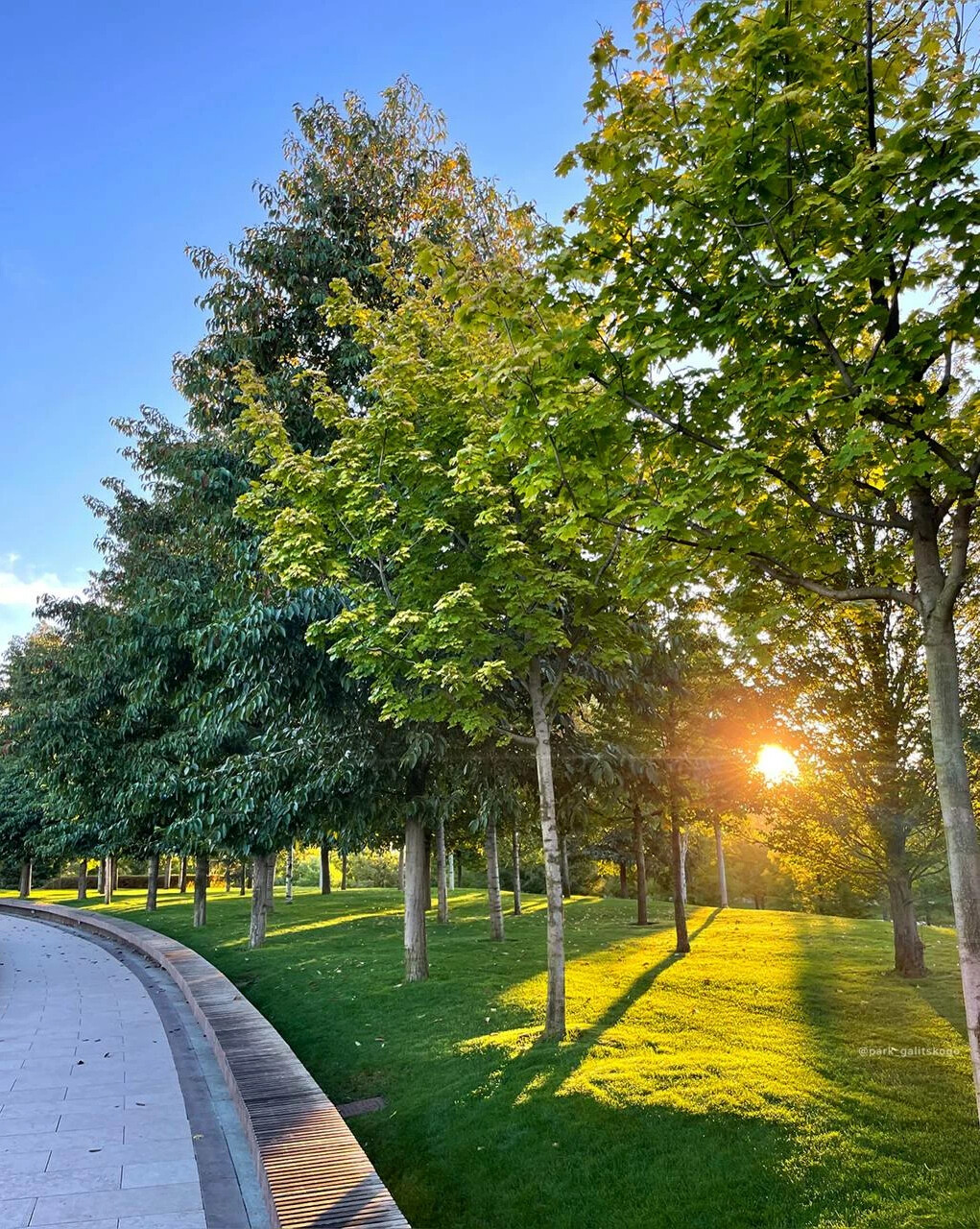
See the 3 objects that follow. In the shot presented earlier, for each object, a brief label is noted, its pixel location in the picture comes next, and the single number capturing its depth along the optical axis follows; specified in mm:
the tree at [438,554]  8484
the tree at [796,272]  4344
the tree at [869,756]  11648
